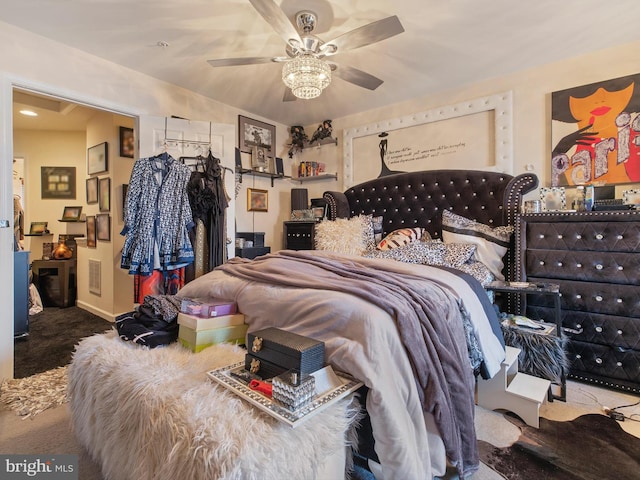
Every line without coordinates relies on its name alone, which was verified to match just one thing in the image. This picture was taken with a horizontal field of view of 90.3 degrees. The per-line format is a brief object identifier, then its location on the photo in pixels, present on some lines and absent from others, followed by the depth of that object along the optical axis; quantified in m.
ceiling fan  1.82
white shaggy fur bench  0.88
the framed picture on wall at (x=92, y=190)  4.19
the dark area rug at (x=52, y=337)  2.70
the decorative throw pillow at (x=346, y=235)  3.35
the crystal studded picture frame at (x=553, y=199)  2.66
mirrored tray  0.96
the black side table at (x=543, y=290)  2.09
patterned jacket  2.88
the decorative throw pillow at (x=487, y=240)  2.73
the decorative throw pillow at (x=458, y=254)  2.61
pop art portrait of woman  2.55
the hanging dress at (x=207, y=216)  3.19
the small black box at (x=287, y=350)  1.08
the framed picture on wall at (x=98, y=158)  3.97
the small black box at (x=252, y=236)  4.06
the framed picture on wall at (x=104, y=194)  3.96
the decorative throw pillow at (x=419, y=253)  2.66
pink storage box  1.59
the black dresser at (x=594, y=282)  2.18
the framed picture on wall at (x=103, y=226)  3.95
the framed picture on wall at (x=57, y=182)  5.04
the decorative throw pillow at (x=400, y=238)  3.07
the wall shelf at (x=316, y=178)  4.30
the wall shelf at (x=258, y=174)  3.99
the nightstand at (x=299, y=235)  3.84
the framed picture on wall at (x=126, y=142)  3.93
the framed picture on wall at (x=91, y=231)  4.22
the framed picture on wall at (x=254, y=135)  4.08
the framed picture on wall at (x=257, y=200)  4.21
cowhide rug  1.44
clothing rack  3.20
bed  1.13
